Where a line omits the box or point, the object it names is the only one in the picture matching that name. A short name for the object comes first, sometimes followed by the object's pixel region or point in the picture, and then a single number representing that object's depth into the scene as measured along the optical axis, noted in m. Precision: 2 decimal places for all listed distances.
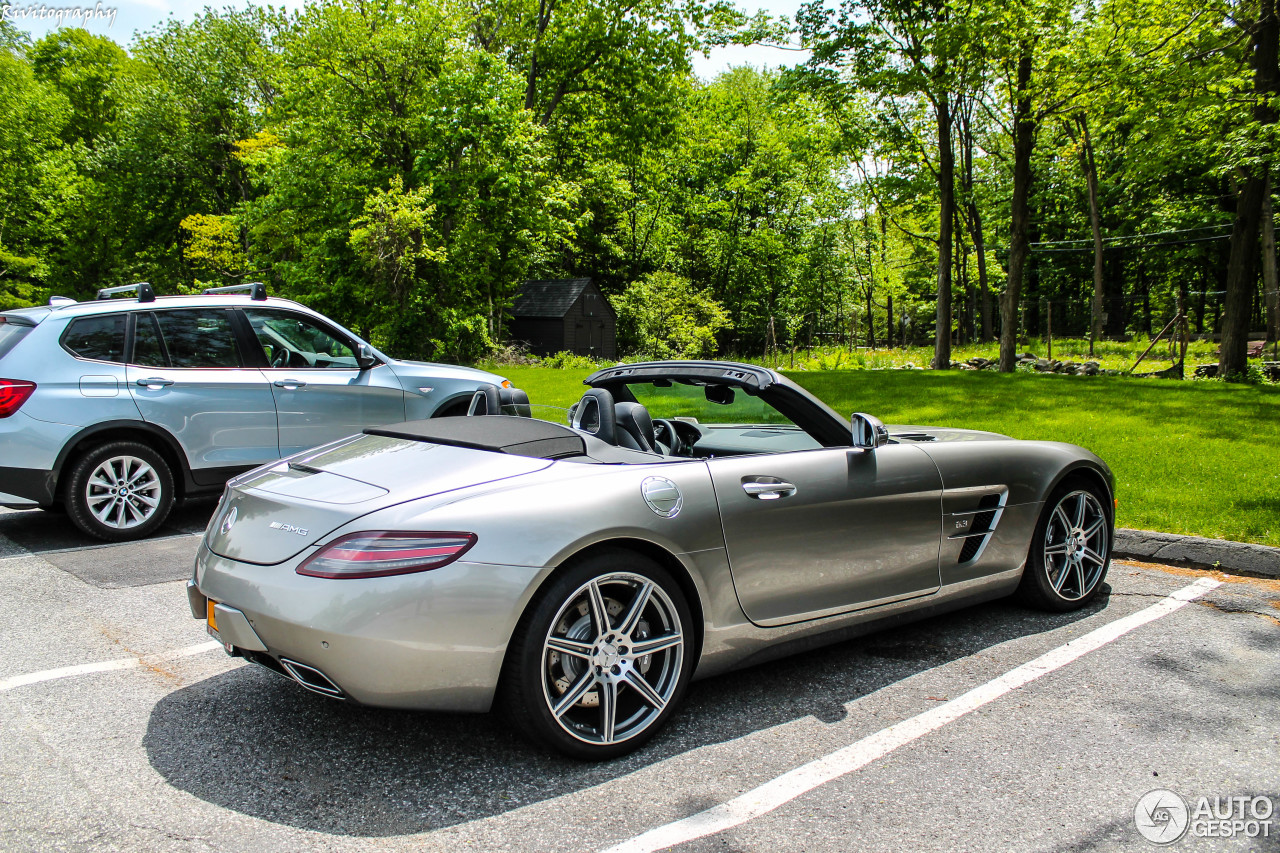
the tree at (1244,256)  15.14
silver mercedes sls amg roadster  2.63
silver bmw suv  5.79
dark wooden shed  39.78
